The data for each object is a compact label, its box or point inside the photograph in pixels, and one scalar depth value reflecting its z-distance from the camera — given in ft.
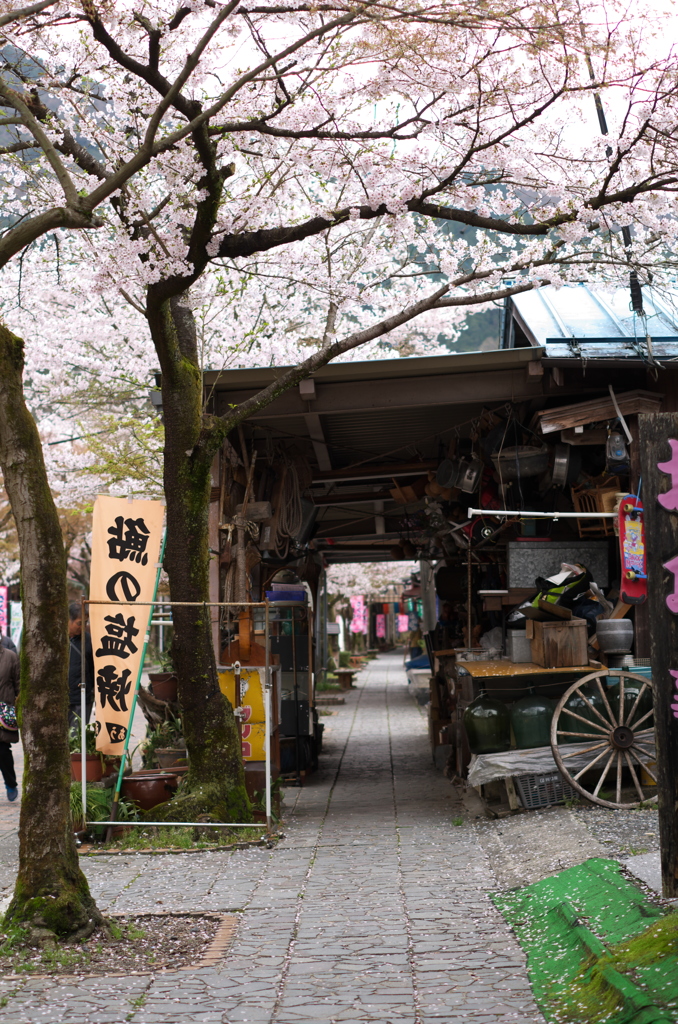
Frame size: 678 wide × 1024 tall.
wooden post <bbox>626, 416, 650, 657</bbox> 32.37
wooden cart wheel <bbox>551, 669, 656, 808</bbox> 29.01
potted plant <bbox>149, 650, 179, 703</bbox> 35.63
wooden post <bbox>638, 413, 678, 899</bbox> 17.61
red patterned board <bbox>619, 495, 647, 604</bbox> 28.22
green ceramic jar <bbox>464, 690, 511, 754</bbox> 30.78
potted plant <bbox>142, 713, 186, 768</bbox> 34.22
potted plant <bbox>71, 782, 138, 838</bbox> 28.89
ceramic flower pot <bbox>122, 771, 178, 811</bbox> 30.58
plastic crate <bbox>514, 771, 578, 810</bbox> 30.27
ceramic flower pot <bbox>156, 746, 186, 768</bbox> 33.12
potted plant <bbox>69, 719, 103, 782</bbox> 30.71
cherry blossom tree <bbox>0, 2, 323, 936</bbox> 18.28
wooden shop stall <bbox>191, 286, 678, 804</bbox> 33.32
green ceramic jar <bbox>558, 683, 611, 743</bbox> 29.71
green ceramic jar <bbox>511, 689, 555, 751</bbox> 30.58
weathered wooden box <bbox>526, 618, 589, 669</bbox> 31.60
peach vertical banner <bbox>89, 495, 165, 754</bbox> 28.86
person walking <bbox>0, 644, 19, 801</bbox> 36.48
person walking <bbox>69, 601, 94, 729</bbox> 34.78
